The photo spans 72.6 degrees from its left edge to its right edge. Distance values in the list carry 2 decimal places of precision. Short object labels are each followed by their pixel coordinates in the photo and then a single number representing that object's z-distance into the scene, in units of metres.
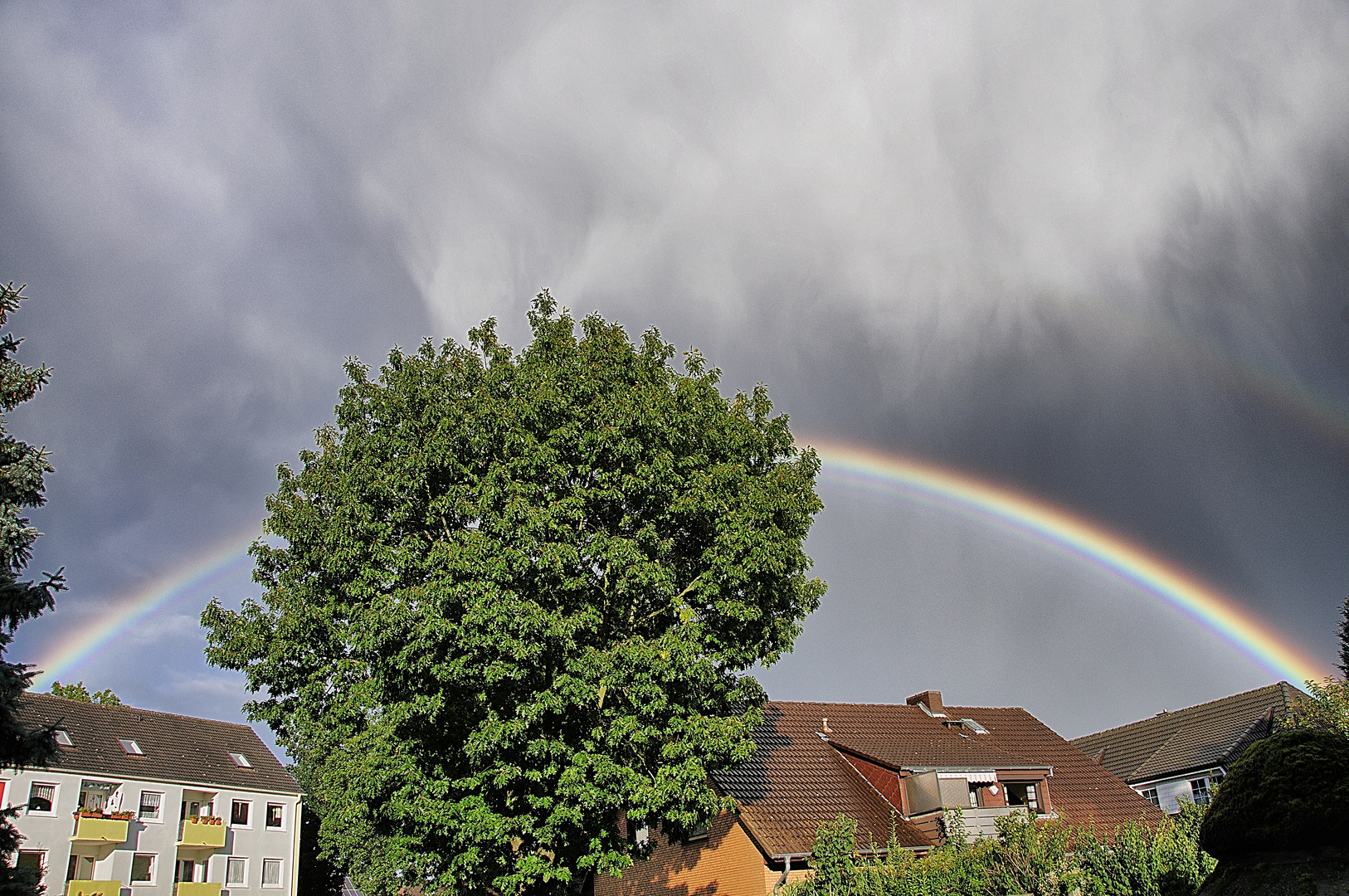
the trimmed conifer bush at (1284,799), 8.59
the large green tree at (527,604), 16.78
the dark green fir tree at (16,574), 13.04
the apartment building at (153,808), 40.91
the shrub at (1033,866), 17.19
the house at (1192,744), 41.44
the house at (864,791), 26.89
